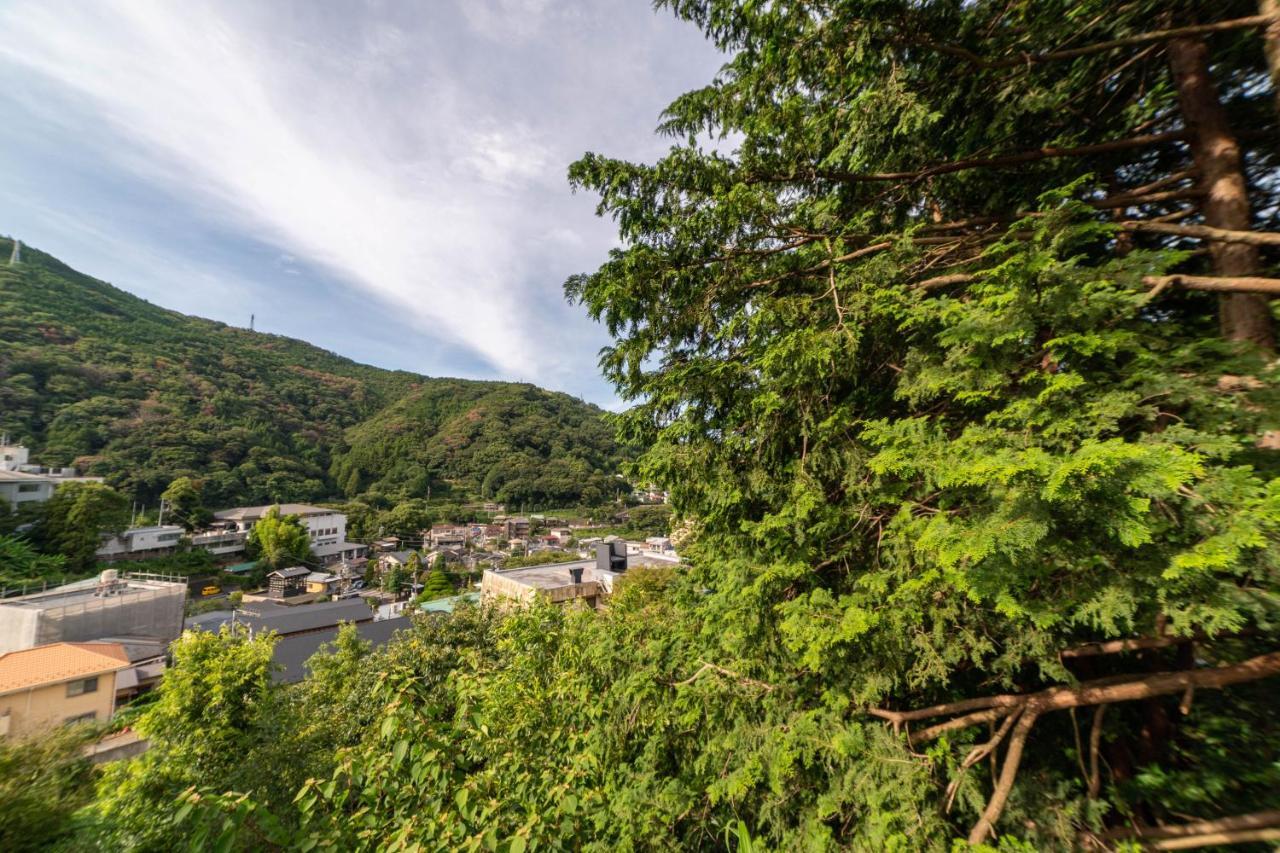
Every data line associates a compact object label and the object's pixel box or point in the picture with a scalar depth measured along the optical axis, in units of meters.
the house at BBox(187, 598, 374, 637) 21.94
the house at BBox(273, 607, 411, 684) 17.18
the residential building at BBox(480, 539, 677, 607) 22.02
